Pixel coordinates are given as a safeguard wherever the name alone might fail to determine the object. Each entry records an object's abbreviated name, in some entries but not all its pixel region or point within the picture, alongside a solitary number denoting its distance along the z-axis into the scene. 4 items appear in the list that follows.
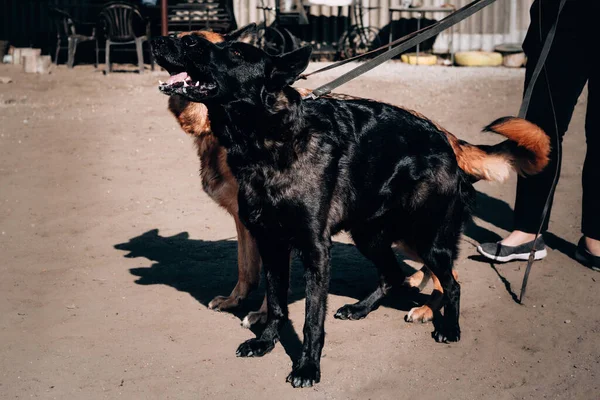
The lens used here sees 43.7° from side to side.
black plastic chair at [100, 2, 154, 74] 13.55
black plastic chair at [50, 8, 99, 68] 13.98
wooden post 13.70
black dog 3.91
